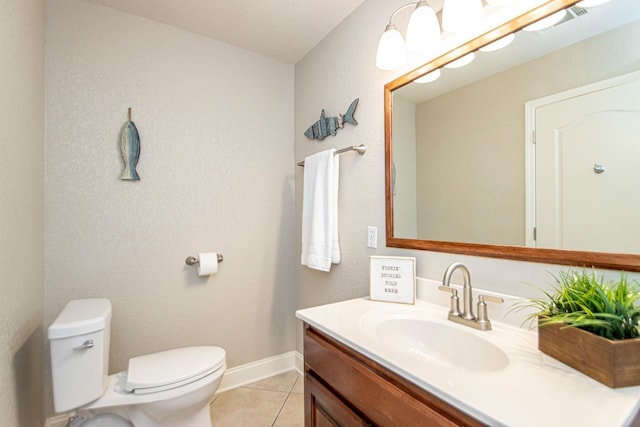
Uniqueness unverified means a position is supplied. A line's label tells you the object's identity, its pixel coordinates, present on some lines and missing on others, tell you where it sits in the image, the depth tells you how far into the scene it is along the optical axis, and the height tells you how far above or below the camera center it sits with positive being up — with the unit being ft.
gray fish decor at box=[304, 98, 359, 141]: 5.36 +1.88
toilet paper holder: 5.99 -0.94
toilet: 3.74 -2.37
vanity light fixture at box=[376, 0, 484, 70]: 3.31 +2.38
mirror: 2.61 +0.74
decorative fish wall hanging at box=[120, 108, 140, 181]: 5.41 +1.28
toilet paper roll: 5.91 -1.00
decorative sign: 4.08 -0.95
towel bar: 5.13 +1.19
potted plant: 1.91 -0.86
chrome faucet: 3.16 -1.04
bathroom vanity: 1.79 -1.27
